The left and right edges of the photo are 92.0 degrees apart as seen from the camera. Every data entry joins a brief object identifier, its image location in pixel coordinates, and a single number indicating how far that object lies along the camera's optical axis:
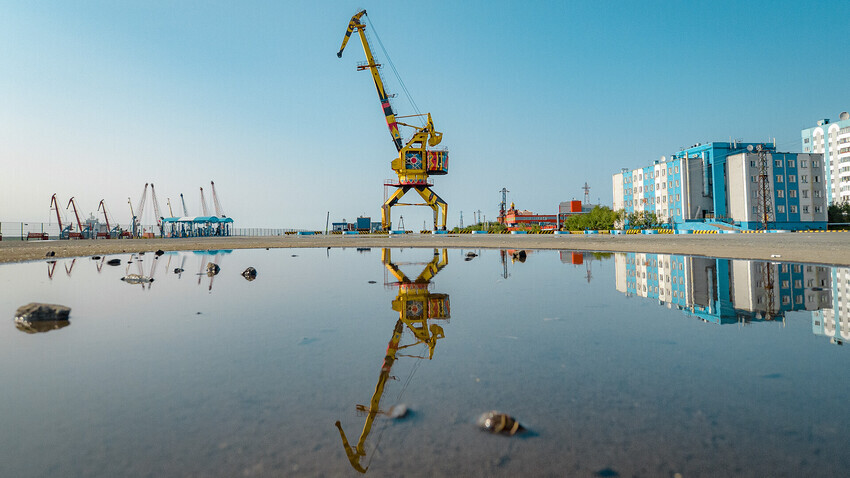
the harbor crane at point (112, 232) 68.60
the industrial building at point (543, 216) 148.35
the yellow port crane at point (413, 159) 57.72
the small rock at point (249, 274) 10.02
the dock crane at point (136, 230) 80.36
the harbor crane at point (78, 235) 65.81
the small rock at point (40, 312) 5.26
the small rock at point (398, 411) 2.41
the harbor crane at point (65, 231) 70.29
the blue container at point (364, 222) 114.38
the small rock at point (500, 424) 2.22
